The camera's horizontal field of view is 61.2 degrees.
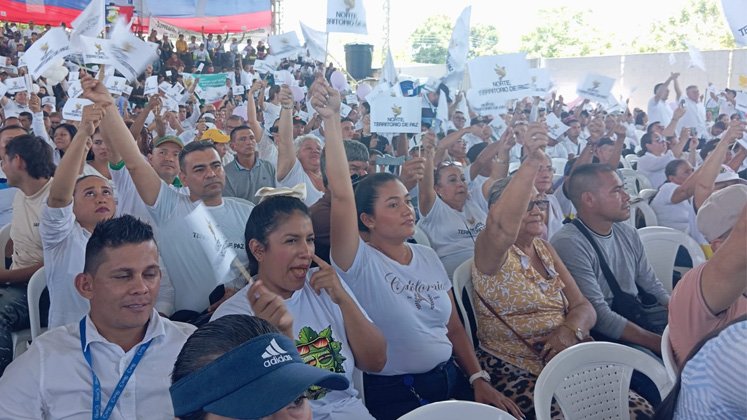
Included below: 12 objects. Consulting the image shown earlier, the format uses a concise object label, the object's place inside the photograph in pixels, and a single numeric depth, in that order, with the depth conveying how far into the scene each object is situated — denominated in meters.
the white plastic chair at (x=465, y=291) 3.30
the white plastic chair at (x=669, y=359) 2.17
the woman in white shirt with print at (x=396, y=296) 2.76
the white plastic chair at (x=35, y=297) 3.07
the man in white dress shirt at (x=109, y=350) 1.94
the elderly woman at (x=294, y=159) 4.40
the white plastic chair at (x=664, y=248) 4.46
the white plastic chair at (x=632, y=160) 9.24
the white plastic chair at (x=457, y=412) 1.89
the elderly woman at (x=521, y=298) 2.95
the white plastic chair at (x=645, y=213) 5.72
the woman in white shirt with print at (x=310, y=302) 2.29
